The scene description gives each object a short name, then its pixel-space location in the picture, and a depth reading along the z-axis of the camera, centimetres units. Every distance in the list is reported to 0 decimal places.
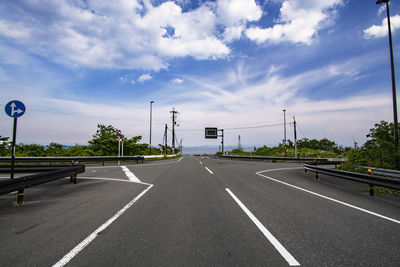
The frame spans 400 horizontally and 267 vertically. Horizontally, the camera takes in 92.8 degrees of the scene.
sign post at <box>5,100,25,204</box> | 636
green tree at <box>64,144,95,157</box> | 3078
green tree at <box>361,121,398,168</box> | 1197
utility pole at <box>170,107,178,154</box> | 5230
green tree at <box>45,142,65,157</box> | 3251
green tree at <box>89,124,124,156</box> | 3522
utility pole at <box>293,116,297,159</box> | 3294
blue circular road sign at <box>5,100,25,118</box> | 638
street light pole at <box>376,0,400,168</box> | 1225
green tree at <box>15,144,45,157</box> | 2892
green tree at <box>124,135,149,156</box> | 3825
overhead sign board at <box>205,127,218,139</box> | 4175
